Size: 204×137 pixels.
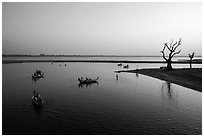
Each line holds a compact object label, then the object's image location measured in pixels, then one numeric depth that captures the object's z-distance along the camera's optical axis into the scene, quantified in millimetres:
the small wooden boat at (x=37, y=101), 29344
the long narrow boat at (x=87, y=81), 53303
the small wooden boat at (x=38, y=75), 65575
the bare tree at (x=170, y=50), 69338
